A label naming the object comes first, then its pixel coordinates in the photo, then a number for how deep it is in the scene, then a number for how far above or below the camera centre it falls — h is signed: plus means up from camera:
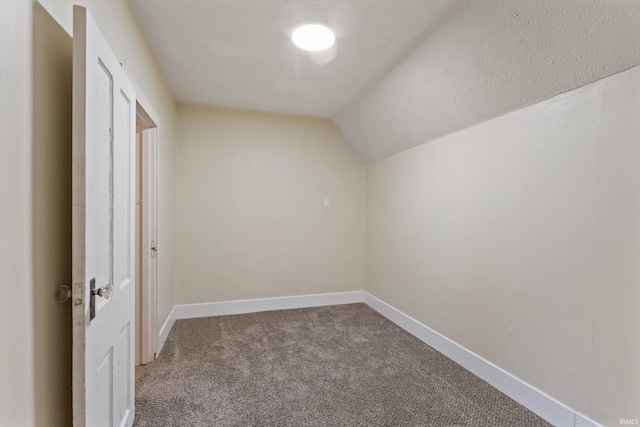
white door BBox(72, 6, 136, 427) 0.99 -0.06
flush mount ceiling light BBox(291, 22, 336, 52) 1.99 +1.20
